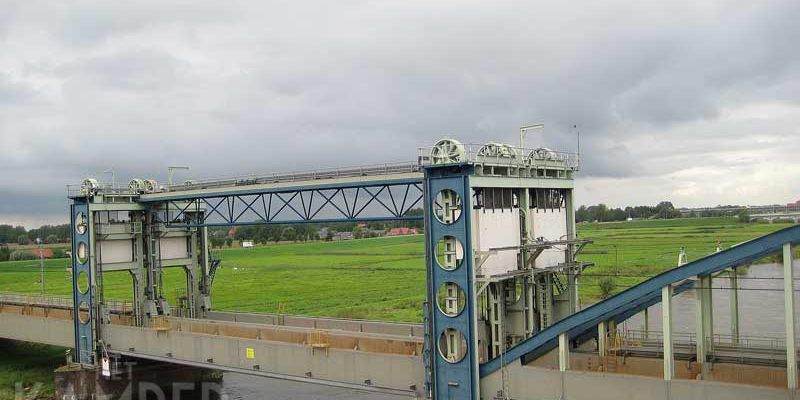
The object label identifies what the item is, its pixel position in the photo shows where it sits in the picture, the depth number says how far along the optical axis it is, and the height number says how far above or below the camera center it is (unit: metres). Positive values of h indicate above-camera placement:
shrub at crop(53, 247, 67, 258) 186.05 -8.24
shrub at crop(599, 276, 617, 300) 74.62 -8.42
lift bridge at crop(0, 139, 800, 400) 23.41 -4.04
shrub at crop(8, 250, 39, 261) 180.52 -8.38
